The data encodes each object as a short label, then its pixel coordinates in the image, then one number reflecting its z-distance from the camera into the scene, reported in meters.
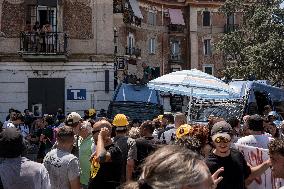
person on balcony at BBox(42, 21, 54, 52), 25.78
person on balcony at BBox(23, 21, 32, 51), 25.77
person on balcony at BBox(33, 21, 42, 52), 25.70
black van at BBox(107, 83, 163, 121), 19.59
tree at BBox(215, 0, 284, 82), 31.80
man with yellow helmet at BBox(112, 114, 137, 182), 7.21
